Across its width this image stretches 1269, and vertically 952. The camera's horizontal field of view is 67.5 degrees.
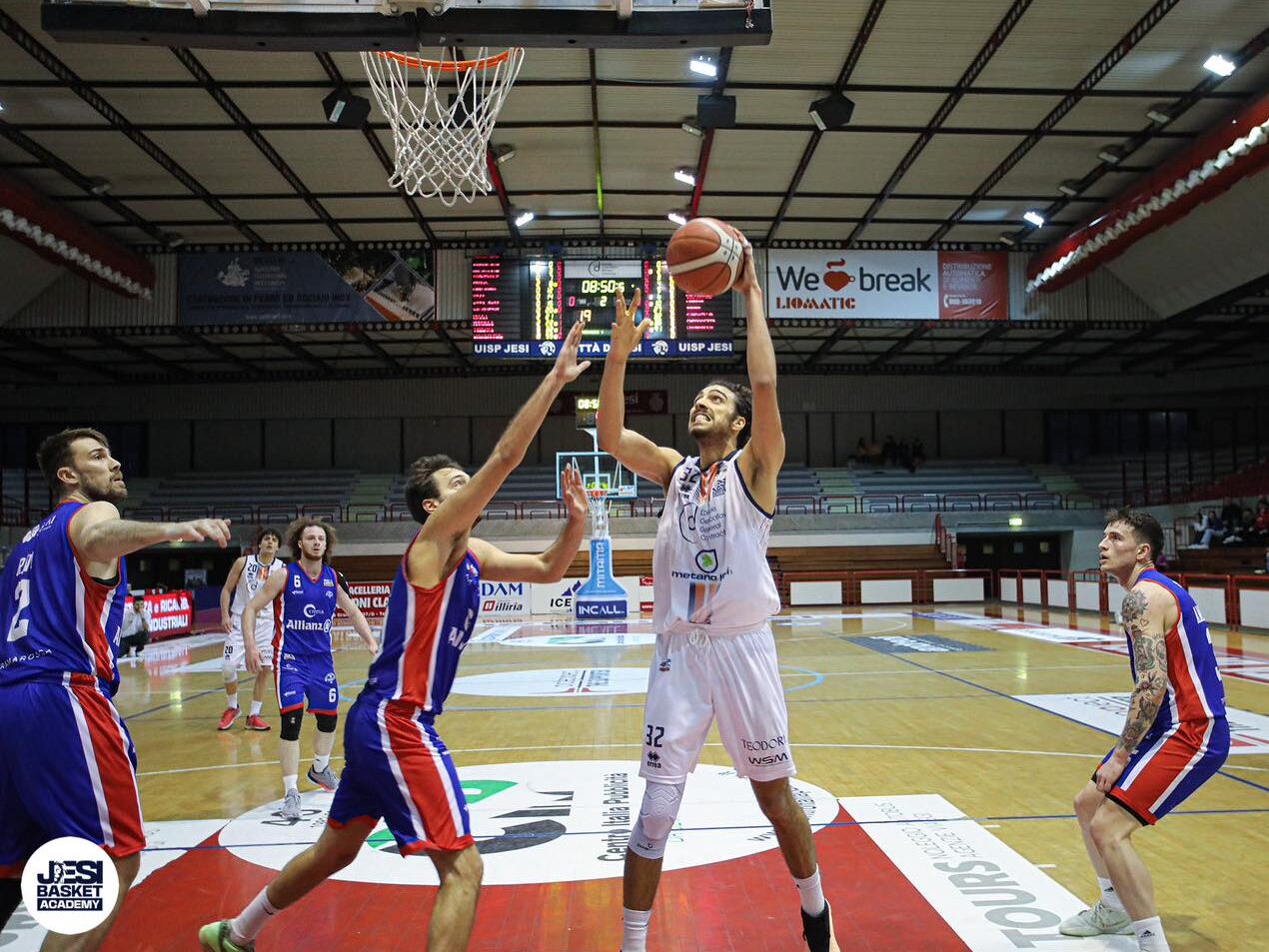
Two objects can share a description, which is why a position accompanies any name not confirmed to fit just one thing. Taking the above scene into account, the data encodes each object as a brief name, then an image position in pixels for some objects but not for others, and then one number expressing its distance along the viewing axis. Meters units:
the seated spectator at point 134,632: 16.17
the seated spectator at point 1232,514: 22.59
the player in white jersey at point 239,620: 8.93
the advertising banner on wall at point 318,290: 19.03
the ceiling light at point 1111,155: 16.33
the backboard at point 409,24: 5.55
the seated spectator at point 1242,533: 21.81
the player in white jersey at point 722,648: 3.42
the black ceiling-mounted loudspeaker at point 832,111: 14.54
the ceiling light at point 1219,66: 13.38
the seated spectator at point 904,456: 33.00
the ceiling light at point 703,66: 13.43
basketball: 3.62
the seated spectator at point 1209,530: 22.89
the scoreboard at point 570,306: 16.67
